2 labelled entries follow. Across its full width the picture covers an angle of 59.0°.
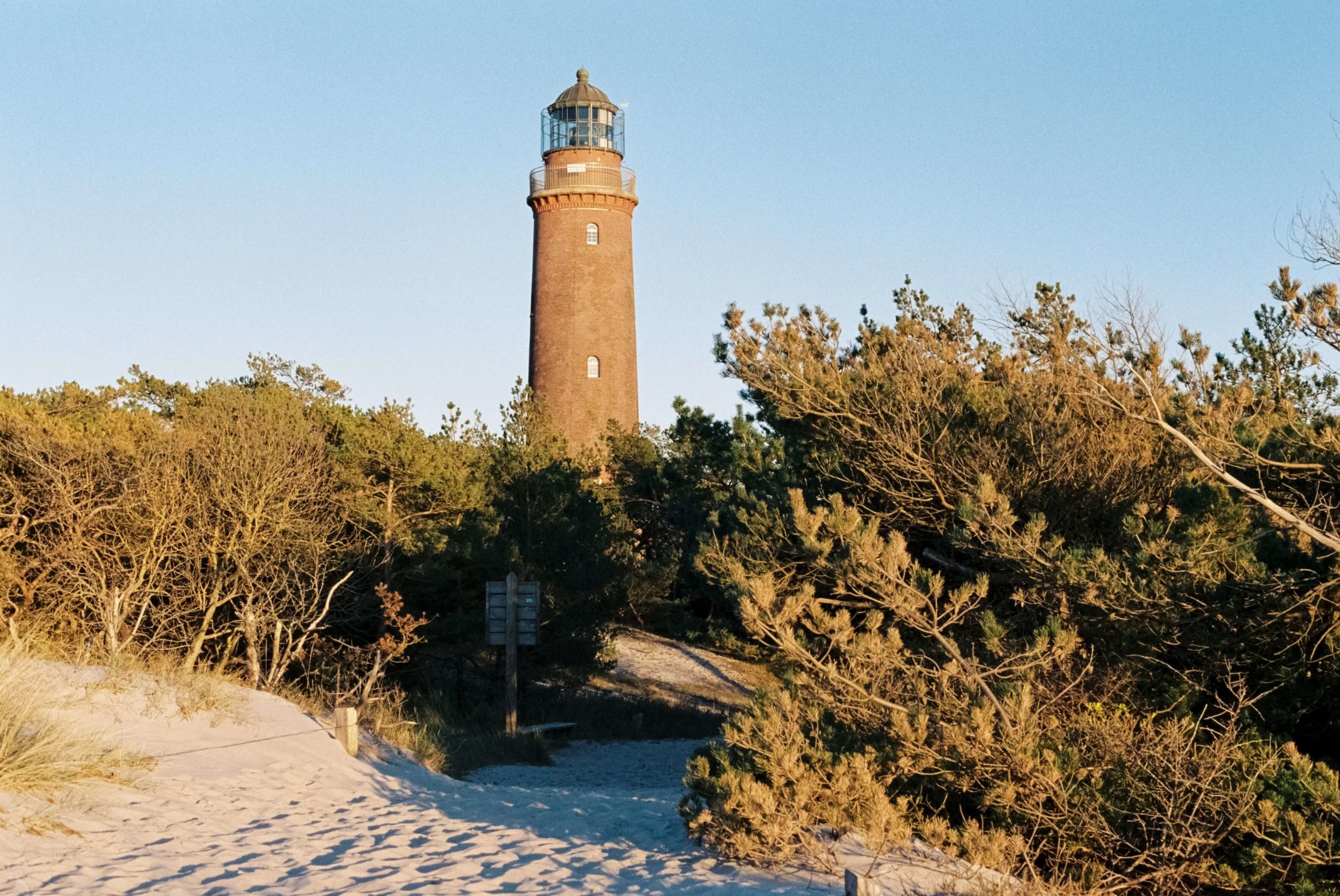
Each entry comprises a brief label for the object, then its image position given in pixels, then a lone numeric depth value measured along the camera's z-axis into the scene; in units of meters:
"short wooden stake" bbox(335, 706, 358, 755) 11.32
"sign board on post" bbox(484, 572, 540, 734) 16.02
